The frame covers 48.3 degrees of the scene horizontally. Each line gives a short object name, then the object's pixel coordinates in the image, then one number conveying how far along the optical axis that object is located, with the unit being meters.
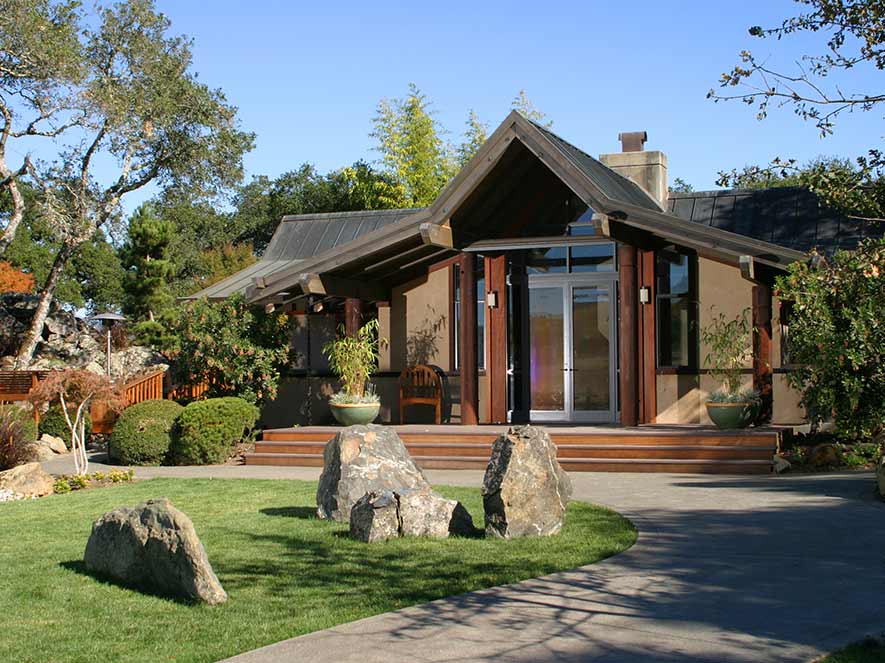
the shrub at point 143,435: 15.31
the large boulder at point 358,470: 9.14
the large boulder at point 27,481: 12.01
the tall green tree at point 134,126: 28.48
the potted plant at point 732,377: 13.62
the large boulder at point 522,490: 8.01
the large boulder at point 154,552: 6.28
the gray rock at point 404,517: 8.06
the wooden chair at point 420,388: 17.00
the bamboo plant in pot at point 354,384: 15.68
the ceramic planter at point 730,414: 13.57
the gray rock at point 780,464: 12.34
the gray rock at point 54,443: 17.77
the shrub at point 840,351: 11.51
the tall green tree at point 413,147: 40.22
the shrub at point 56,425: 18.36
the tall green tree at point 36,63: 26.17
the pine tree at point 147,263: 32.78
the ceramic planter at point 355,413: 15.63
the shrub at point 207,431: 15.01
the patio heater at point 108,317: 24.16
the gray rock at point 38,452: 14.32
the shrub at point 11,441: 13.82
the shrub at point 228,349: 16.62
